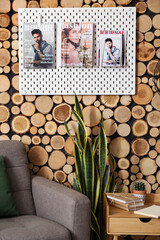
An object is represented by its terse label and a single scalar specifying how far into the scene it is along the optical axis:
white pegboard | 2.64
